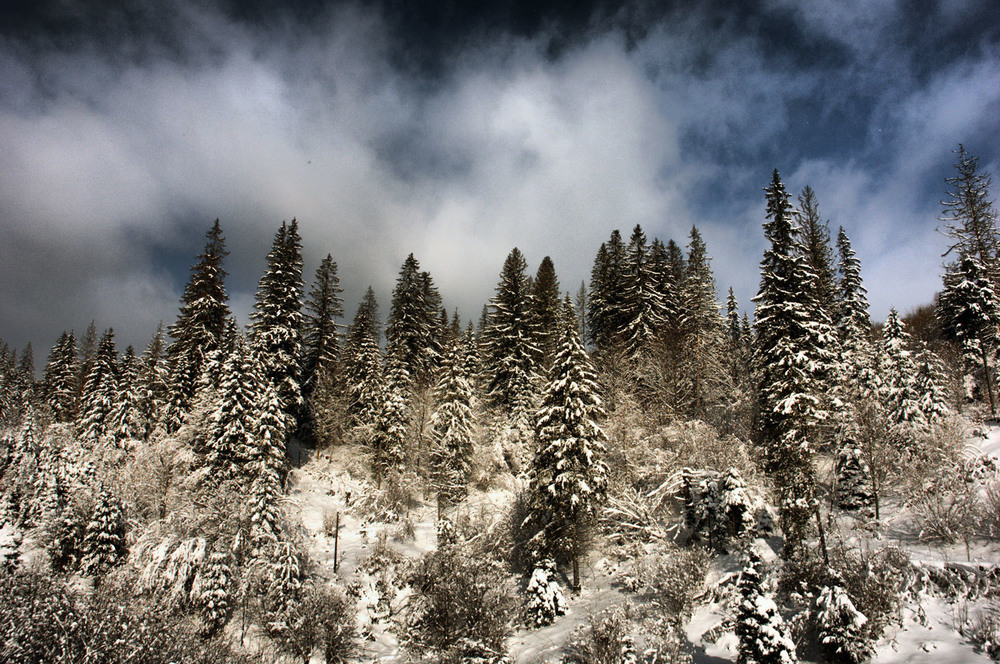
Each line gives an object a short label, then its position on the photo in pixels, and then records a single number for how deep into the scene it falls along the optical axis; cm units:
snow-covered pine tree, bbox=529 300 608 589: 2705
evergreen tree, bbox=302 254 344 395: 3962
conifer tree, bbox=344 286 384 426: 4022
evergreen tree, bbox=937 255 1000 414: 3281
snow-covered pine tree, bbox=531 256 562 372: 4284
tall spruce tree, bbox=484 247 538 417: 3941
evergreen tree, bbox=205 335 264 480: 2908
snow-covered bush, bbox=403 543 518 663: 2011
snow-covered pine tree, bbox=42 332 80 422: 5542
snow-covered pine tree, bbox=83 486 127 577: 2692
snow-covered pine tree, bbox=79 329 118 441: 4000
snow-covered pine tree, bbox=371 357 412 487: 3772
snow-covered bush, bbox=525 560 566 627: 2455
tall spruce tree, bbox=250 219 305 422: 3444
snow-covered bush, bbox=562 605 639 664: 1739
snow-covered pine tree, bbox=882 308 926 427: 2725
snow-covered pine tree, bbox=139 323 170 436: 4231
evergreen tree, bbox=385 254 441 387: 4579
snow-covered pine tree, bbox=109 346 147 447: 3848
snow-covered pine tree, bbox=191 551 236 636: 2317
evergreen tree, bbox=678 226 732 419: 3644
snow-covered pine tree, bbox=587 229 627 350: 4609
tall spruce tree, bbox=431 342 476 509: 3556
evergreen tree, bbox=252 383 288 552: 2620
